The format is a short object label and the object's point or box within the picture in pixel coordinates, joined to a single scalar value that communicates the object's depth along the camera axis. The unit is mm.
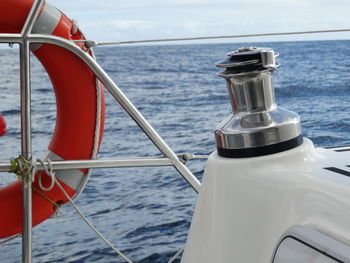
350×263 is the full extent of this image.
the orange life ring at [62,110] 1315
